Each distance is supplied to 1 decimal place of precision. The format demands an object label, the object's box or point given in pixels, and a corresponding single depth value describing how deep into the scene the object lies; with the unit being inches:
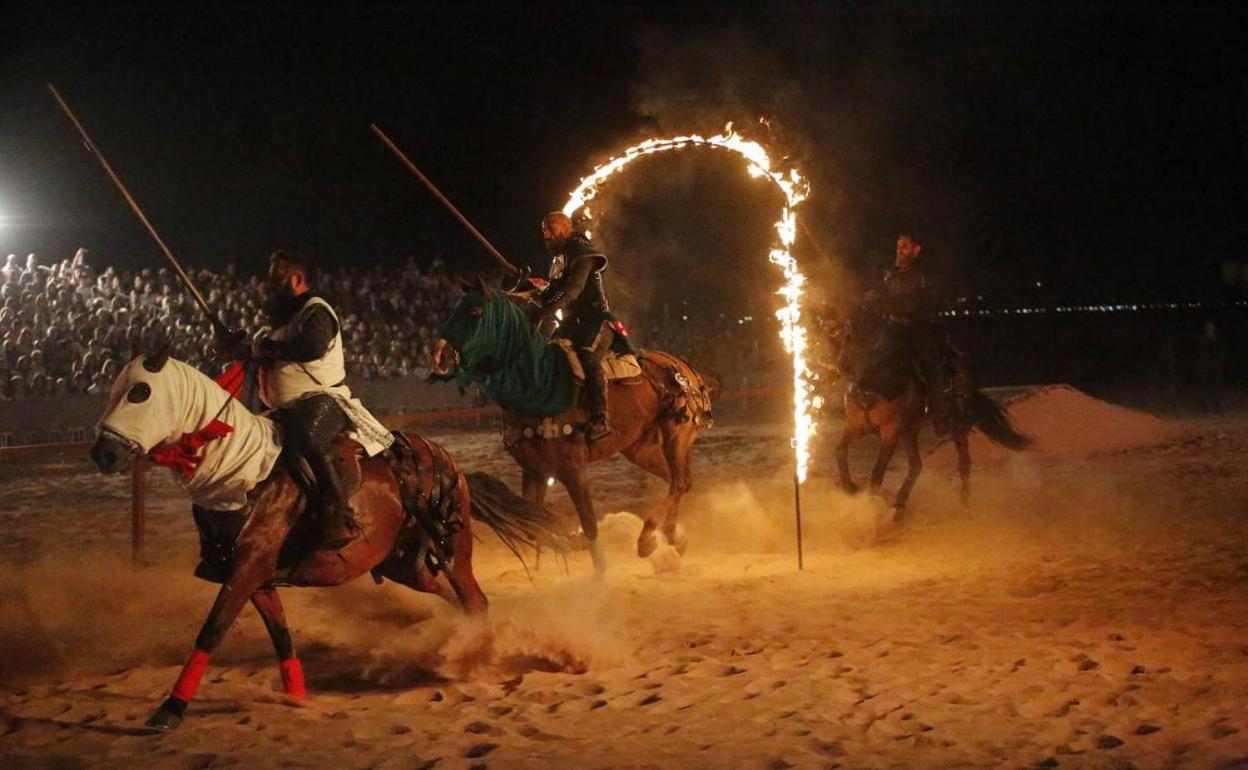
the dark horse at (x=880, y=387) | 514.9
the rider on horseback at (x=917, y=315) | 527.2
